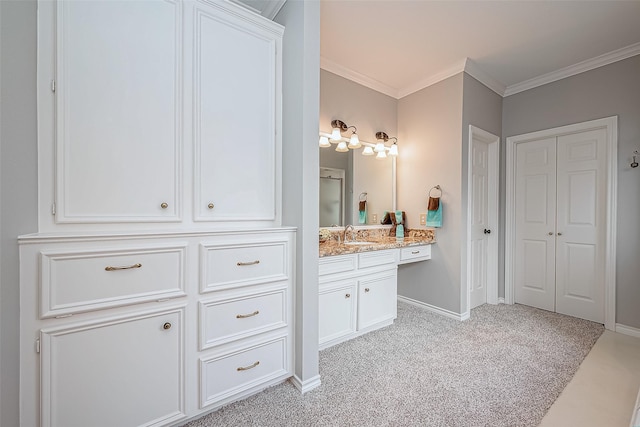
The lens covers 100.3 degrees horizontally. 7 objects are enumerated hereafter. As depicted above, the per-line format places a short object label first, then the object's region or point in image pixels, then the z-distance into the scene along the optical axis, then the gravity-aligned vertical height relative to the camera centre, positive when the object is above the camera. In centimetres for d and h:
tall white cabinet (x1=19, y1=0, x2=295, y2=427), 113 -4
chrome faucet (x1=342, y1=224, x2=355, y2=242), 287 -19
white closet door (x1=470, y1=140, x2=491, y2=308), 314 -10
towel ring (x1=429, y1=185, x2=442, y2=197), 296 +28
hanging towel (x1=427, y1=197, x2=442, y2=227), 290 +2
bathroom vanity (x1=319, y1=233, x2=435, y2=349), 216 -64
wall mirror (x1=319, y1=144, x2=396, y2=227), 281 +32
